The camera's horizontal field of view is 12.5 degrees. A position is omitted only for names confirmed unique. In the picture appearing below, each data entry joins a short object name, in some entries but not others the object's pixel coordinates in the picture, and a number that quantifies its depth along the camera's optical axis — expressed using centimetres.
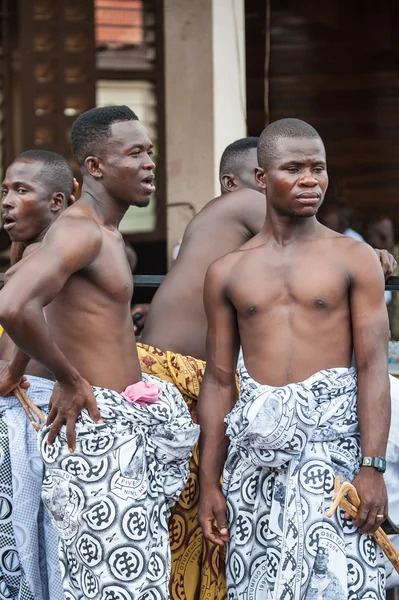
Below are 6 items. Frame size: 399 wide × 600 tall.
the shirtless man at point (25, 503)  673
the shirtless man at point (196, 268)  741
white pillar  1163
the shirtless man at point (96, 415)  594
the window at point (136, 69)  1338
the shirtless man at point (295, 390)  603
